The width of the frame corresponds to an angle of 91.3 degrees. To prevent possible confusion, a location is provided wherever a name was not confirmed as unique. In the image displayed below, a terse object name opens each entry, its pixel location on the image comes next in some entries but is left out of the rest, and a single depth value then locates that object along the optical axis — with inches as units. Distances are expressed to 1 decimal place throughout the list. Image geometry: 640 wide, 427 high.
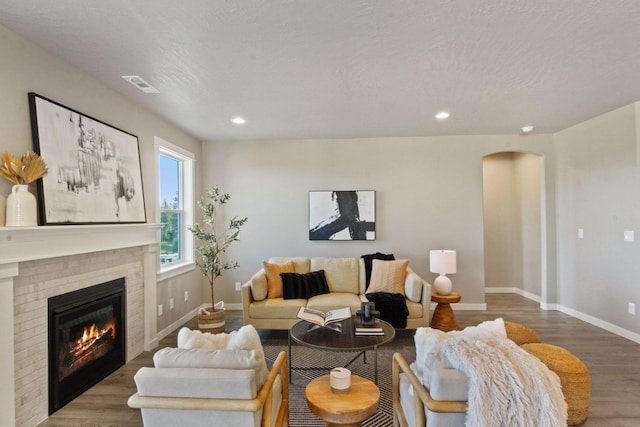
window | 155.6
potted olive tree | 146.2
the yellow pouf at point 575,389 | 83.2
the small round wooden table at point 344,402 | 60.6
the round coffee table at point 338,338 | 92.4
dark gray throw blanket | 135.3
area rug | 87.2
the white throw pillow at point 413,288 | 141.1
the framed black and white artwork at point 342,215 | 184.9
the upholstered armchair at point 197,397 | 53.9
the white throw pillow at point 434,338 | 59.9
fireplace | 89.7
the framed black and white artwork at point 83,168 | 86.8
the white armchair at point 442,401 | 54.5
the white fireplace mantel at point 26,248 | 73.1
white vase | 76.1
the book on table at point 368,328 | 101.0
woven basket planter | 145.8
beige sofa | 139.0
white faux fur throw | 51.1
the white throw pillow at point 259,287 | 142.2
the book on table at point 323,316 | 103.5
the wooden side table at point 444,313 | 148.1
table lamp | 151.3
